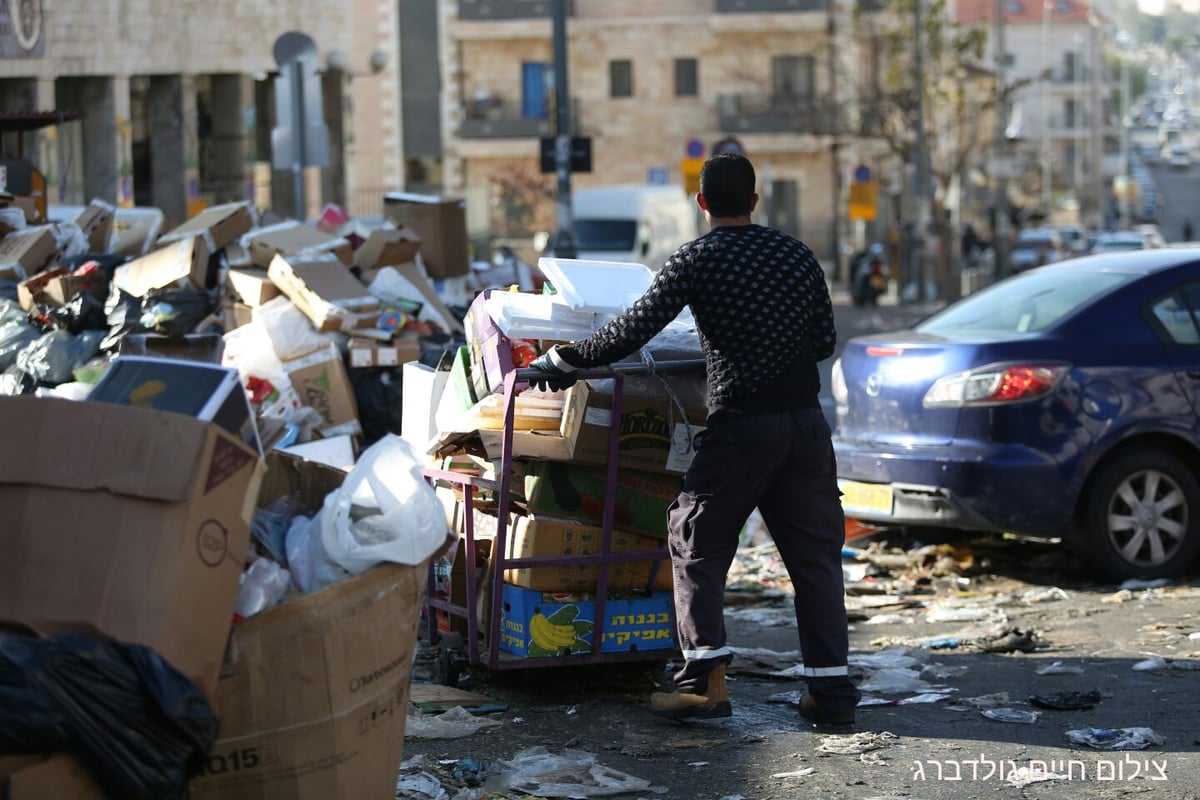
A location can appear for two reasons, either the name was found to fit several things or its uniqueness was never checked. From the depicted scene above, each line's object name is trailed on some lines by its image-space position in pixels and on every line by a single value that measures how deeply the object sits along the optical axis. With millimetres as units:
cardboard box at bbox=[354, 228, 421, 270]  11656
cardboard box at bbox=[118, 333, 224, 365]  9070
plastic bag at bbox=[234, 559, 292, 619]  4289
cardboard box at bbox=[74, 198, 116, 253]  12305
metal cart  5906
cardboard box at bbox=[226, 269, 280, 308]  10625
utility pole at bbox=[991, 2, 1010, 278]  46906
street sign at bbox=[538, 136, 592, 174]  23359
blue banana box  6035
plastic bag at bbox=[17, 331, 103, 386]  9914
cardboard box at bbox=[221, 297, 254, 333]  10844
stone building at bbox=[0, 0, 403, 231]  24828
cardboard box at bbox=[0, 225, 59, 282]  11195
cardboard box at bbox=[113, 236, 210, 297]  11008
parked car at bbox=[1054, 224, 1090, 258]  58719
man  5574
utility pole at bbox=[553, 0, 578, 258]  22423
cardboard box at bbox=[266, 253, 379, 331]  10320
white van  30672
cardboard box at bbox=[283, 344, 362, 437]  10227
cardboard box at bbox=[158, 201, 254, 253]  11562
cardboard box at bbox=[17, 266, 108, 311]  10656
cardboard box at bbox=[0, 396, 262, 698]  3908
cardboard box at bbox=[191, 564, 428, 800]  4160
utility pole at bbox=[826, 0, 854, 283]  56781
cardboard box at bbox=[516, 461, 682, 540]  6121
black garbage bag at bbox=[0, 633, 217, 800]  3676
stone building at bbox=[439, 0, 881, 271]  57156
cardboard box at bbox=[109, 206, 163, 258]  12219
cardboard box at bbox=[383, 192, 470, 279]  12695
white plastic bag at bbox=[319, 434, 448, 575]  4461
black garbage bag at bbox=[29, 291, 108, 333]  10453
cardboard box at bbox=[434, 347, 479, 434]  6383
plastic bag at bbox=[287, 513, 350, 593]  4492
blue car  8109
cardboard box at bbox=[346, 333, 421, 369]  10414
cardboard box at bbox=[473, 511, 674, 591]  6031
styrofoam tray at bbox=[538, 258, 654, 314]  6070
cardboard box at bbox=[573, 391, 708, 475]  6004
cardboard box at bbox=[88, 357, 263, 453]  4172
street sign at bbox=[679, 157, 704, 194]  30531
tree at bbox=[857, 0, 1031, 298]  43688
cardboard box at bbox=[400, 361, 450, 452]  6742
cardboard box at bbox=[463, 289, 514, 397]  6012
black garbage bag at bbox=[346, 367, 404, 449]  10445
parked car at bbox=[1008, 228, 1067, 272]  52981
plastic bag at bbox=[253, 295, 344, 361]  10242
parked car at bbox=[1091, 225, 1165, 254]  47844
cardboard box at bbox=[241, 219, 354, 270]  11156
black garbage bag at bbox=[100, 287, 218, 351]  10266
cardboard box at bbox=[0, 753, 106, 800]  3633
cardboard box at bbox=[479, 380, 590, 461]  5980
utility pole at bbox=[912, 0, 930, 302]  39031
